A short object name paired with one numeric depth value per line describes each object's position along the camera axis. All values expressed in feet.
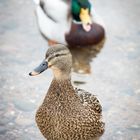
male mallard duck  23.65
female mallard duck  16.08
